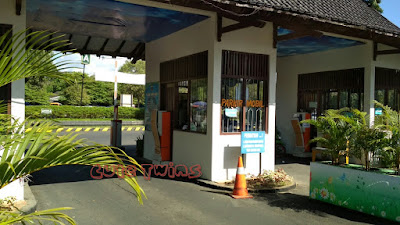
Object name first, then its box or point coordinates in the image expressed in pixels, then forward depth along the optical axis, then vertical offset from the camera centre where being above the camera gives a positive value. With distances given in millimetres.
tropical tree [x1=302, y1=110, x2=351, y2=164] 6852 -345
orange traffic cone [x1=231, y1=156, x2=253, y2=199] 7520 -1529
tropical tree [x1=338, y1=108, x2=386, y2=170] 6316 -396
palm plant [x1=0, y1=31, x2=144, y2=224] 2213 -266
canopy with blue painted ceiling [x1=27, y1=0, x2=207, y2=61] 8117 +2458
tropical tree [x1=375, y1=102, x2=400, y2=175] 6205 -408
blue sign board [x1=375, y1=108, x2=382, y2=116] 11517 +183
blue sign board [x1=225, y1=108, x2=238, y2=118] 8930 +33
